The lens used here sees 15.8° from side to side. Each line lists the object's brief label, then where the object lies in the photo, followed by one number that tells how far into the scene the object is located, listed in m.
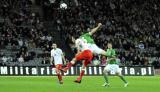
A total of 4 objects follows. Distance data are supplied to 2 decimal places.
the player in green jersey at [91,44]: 25.41
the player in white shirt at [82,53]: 25.03
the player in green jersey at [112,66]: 28.50
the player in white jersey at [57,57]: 32.78
